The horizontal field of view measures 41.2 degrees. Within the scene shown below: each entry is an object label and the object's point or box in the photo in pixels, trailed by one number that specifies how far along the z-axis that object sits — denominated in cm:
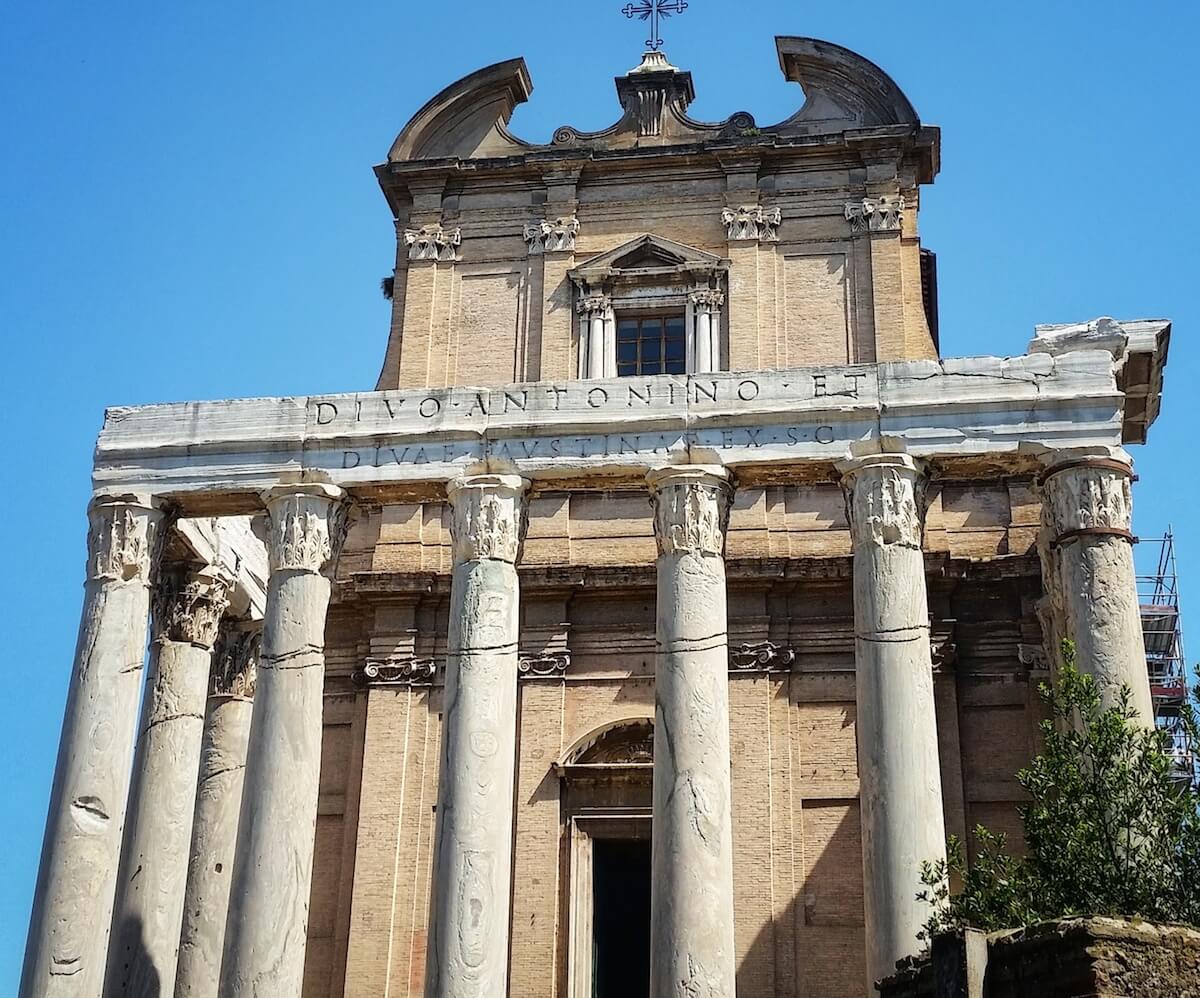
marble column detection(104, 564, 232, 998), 2088
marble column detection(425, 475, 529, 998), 1802
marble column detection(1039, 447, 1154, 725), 1839
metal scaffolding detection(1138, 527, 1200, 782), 3241
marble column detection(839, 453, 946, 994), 1739
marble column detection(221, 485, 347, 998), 1834
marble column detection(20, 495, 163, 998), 1877
